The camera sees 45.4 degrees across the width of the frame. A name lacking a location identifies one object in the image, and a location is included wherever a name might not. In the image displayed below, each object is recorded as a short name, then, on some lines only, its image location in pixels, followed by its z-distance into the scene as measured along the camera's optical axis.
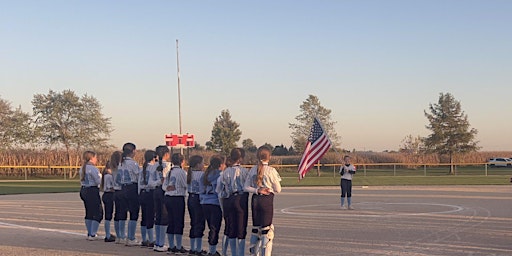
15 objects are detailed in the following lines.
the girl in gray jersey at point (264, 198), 9.51
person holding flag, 20.50
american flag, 22.78
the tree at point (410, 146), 91.40
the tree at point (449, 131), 62.03
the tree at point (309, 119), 65.06
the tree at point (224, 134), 76.31
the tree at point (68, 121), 62.66
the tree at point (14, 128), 63.97
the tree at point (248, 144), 102.45
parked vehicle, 72.78
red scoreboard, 35.34
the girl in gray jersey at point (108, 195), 13.27
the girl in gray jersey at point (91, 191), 13.29
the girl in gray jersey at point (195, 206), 11.39
